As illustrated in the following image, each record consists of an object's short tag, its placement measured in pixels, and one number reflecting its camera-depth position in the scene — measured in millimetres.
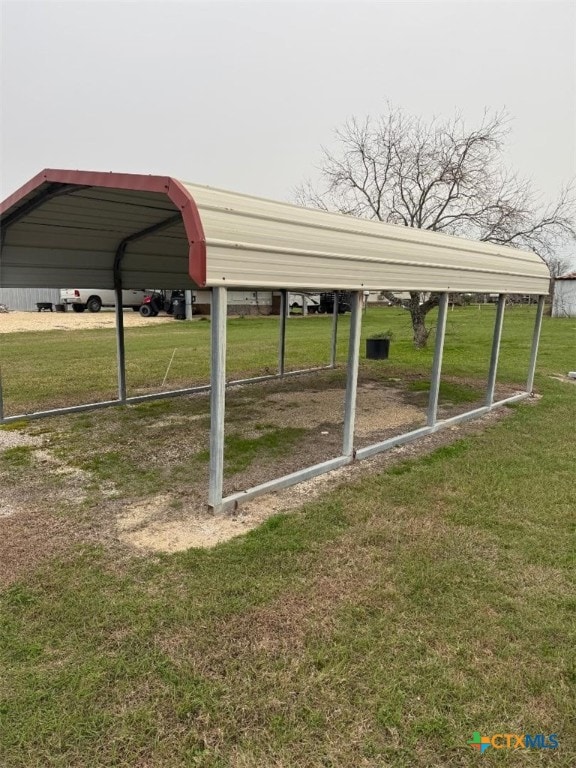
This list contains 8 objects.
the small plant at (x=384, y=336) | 12534
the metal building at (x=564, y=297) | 29688
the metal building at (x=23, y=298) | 30062
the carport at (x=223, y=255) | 3359
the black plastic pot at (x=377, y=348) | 12266
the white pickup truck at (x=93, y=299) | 26531
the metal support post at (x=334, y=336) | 10367
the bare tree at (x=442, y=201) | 13516
